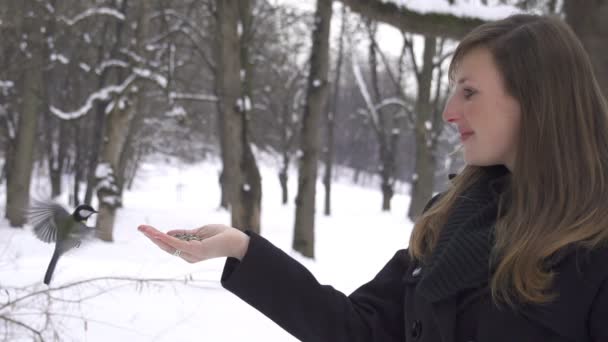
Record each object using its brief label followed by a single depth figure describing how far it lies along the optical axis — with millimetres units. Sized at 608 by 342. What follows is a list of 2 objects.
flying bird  2189
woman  1297
